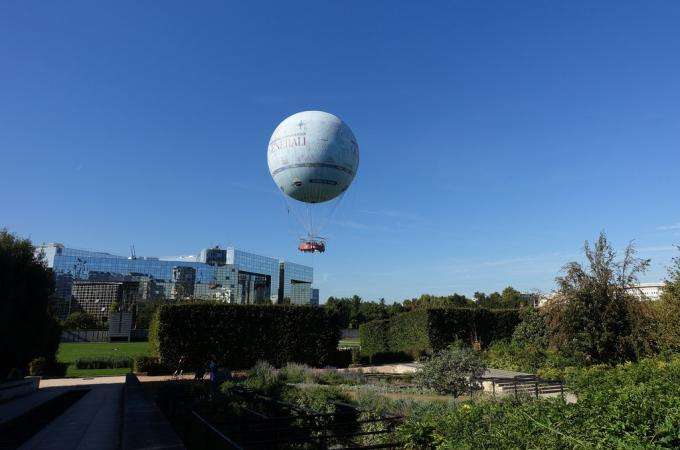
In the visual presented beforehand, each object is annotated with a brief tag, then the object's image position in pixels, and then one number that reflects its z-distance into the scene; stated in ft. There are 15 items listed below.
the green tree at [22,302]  59.98
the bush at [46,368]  87.71
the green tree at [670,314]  58.23
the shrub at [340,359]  104.32
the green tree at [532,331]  87.14
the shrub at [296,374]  68.33
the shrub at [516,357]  81.92
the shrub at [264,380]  51.48
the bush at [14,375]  66.64
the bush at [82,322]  263.59
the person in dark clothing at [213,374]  58.63
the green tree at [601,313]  63.98
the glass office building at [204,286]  341.21
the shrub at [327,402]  34.22
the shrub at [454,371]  48.67
